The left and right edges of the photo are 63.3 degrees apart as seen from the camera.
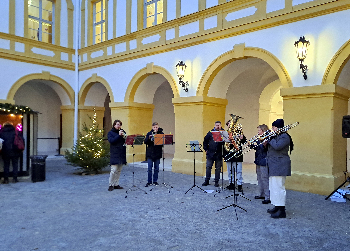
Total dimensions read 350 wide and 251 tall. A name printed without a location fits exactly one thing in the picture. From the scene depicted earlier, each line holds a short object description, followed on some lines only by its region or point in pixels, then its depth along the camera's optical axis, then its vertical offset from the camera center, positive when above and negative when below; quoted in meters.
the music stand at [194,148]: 6.51 -0.50
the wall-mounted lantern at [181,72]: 9.22 +1.78
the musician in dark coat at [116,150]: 6.59 -0.55
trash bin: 7.77 -1.15
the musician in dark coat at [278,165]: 4.69 -0.63
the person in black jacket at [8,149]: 7.45 -0.61
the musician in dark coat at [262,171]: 5.71 -0.92
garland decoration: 7.78 +0.48
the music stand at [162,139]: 6.57 -0.29
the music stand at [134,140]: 6.47 -0.31
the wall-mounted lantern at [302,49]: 6.61 +1.84
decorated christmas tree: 8.91 -0.84
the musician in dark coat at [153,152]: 6.92 -0.63
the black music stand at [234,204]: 5.25 -1.50
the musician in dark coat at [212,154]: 7.15 -0.69
